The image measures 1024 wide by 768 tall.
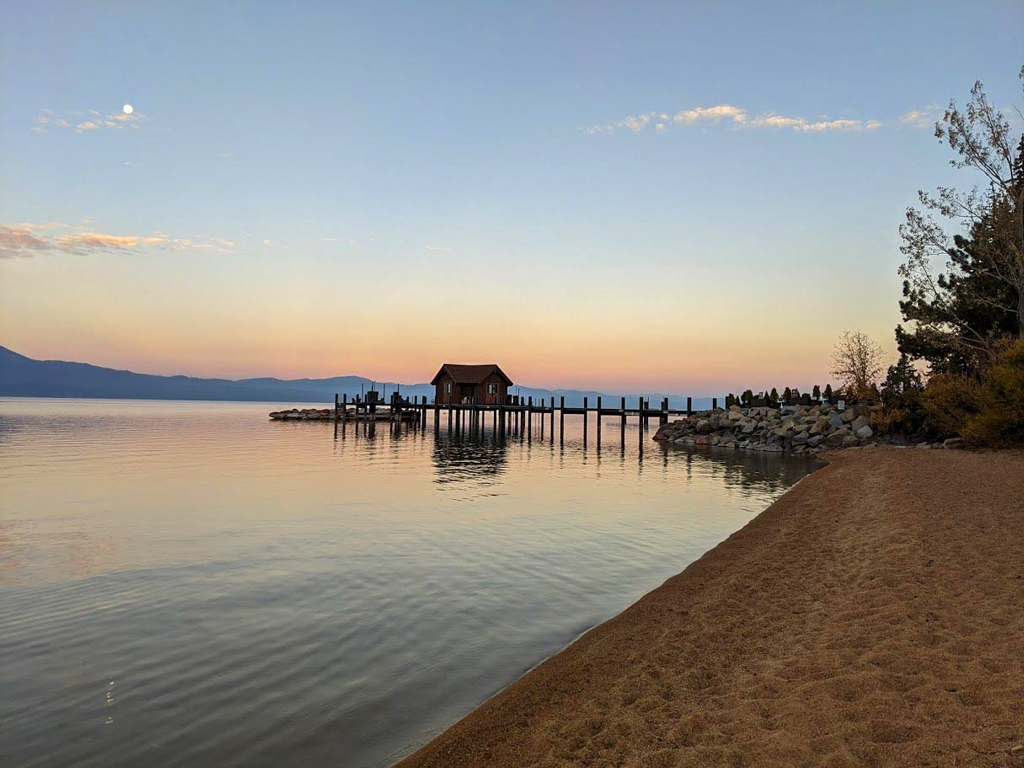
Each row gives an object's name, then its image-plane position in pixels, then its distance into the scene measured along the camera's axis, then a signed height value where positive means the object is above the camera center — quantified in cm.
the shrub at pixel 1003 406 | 2283 -12
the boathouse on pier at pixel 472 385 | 6894 +151
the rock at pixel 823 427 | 3972 -161
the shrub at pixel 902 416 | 3450 -76
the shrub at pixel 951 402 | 2908 +2
